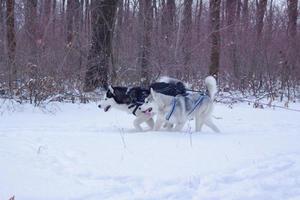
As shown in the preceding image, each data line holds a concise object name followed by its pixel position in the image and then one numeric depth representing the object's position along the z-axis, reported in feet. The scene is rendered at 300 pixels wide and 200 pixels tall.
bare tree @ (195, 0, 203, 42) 48.97
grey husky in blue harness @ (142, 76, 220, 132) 20.36
